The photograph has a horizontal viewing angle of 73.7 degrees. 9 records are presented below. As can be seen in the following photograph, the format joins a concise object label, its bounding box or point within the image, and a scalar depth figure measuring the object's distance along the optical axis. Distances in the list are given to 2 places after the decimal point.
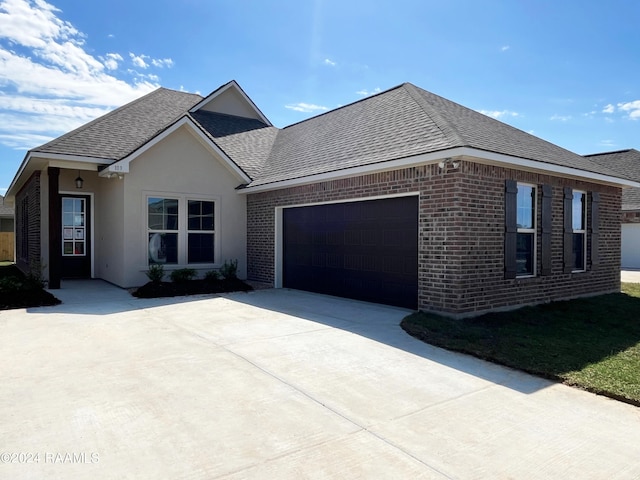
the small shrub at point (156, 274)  10.77
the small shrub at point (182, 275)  11.03
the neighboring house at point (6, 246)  26.38
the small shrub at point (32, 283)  9.36
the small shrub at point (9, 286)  8.97
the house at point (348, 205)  7.86
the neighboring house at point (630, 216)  21.27
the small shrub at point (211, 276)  11.58
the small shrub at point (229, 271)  12.03
